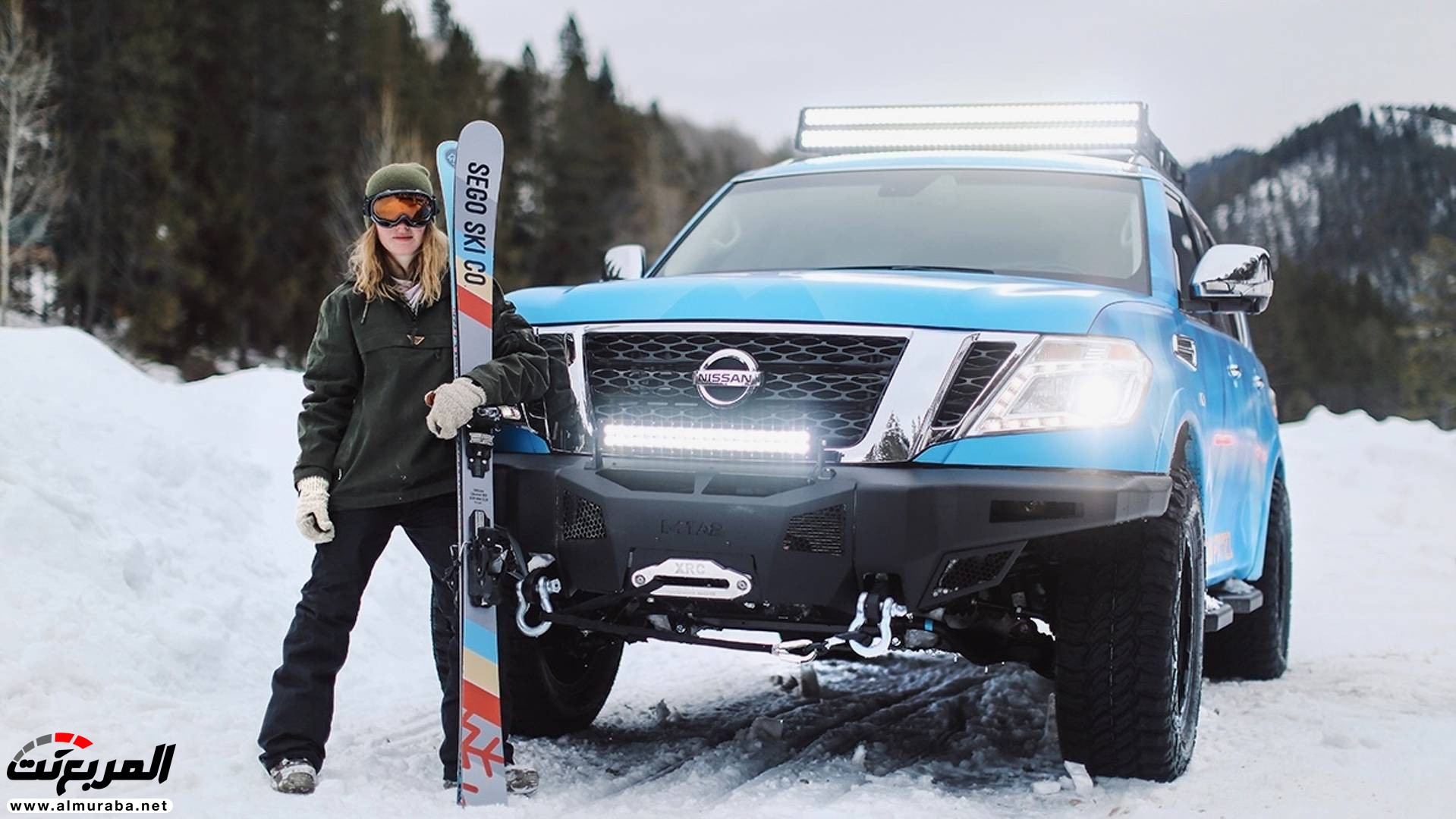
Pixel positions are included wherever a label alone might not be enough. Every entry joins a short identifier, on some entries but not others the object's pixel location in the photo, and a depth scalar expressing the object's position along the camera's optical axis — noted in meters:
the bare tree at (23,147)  30.80
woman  4.10
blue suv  3.70
